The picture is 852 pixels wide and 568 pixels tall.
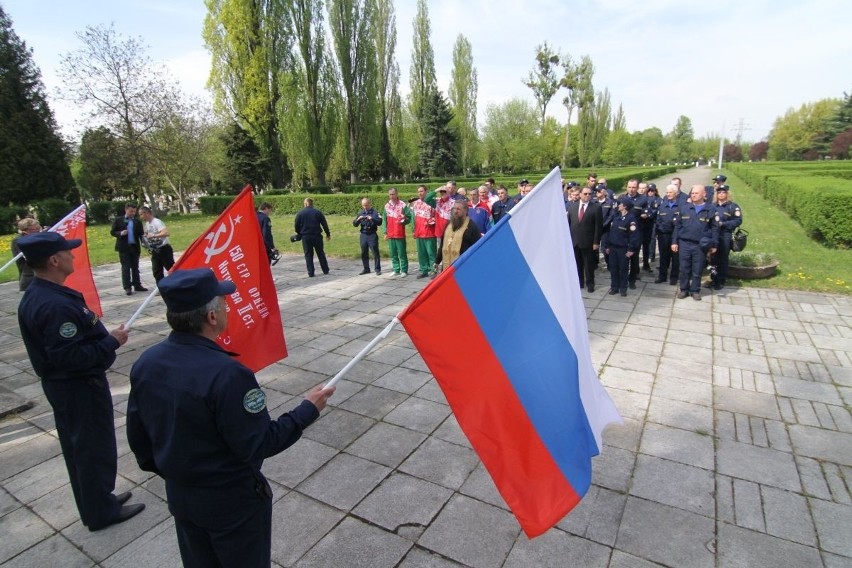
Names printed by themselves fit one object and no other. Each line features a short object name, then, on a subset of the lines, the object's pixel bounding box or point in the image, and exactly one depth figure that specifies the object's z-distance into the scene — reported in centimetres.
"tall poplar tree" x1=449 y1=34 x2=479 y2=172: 4784
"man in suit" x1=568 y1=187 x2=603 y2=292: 846
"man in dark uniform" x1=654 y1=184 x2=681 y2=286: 887
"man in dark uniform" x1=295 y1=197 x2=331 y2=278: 1064
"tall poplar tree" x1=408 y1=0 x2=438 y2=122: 4472
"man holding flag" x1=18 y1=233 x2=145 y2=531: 279
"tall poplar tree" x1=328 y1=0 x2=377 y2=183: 3422
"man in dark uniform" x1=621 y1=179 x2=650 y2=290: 903
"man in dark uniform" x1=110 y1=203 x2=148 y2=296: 1023
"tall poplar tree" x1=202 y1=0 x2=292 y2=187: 3103
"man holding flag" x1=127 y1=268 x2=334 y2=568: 175
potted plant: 891
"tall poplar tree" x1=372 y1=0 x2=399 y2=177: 3934
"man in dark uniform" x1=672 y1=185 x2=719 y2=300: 779
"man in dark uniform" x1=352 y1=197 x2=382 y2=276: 1044
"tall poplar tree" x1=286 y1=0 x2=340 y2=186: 3231
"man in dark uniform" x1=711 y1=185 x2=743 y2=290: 795
